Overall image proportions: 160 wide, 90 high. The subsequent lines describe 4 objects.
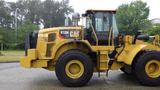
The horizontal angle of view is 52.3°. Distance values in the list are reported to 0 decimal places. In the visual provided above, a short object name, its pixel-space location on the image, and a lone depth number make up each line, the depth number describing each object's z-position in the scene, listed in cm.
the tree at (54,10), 3797
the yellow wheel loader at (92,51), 545
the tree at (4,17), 3717
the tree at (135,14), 2781
